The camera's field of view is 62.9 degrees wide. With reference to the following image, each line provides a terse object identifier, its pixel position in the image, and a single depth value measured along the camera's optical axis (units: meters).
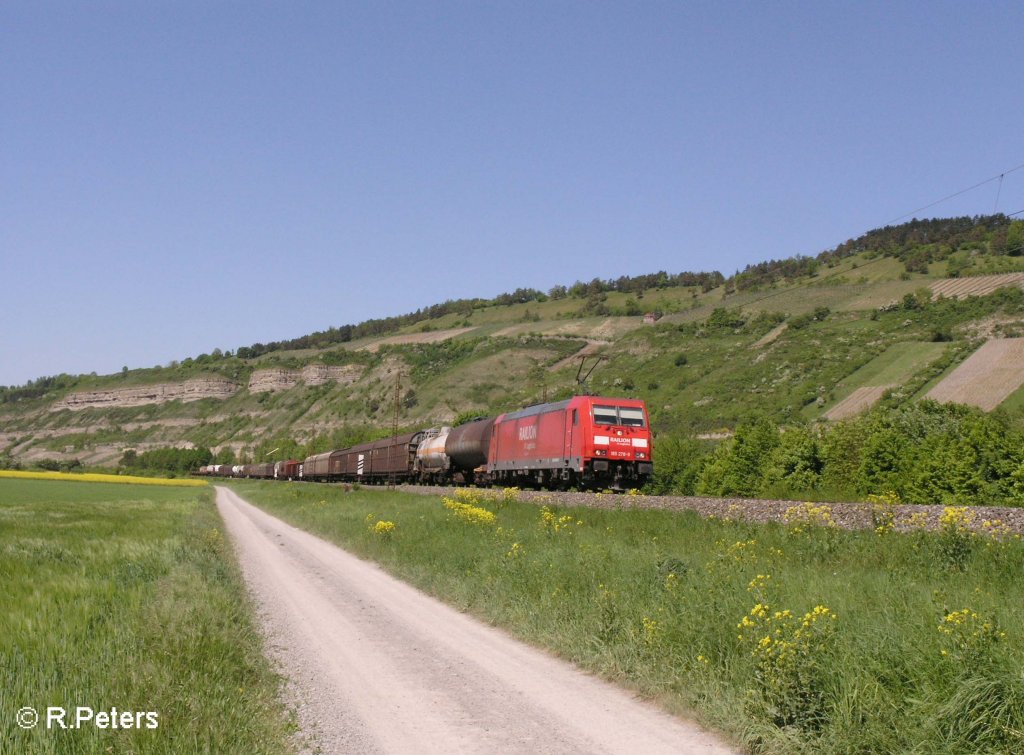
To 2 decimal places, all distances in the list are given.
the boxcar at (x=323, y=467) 82.32
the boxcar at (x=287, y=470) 102.38
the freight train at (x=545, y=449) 33.53
